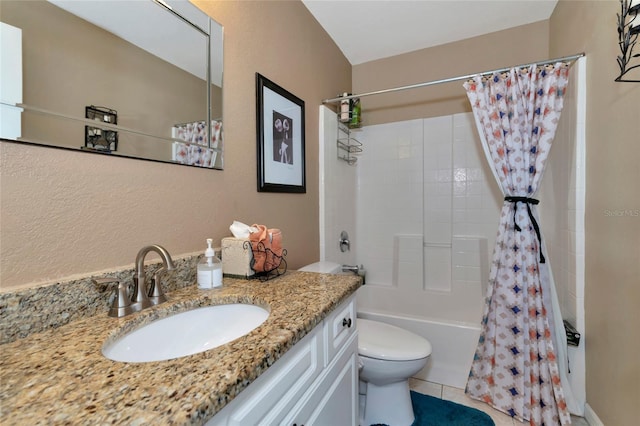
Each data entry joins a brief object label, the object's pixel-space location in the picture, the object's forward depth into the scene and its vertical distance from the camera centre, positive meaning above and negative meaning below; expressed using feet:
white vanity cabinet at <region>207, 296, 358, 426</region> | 1.75 -1.36
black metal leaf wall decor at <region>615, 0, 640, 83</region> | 2.78 +1.91
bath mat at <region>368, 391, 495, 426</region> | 4.83 -3.57
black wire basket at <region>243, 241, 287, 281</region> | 3.44 -0.64
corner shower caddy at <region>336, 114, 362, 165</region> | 7.51 +1.84
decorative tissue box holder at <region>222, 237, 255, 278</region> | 3.43 -0.59
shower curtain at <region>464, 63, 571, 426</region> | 4.81 -0.99
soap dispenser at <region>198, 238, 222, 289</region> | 3.06 -0.69
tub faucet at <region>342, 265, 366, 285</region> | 7.21 -1.52
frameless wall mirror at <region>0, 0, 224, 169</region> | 2.10 +1.17
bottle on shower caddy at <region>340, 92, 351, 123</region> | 7.09 +2.43
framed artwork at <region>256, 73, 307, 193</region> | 4.45 +1.20
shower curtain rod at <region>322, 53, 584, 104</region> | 4.79 +2.53
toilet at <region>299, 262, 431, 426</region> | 4.52 -2.53
